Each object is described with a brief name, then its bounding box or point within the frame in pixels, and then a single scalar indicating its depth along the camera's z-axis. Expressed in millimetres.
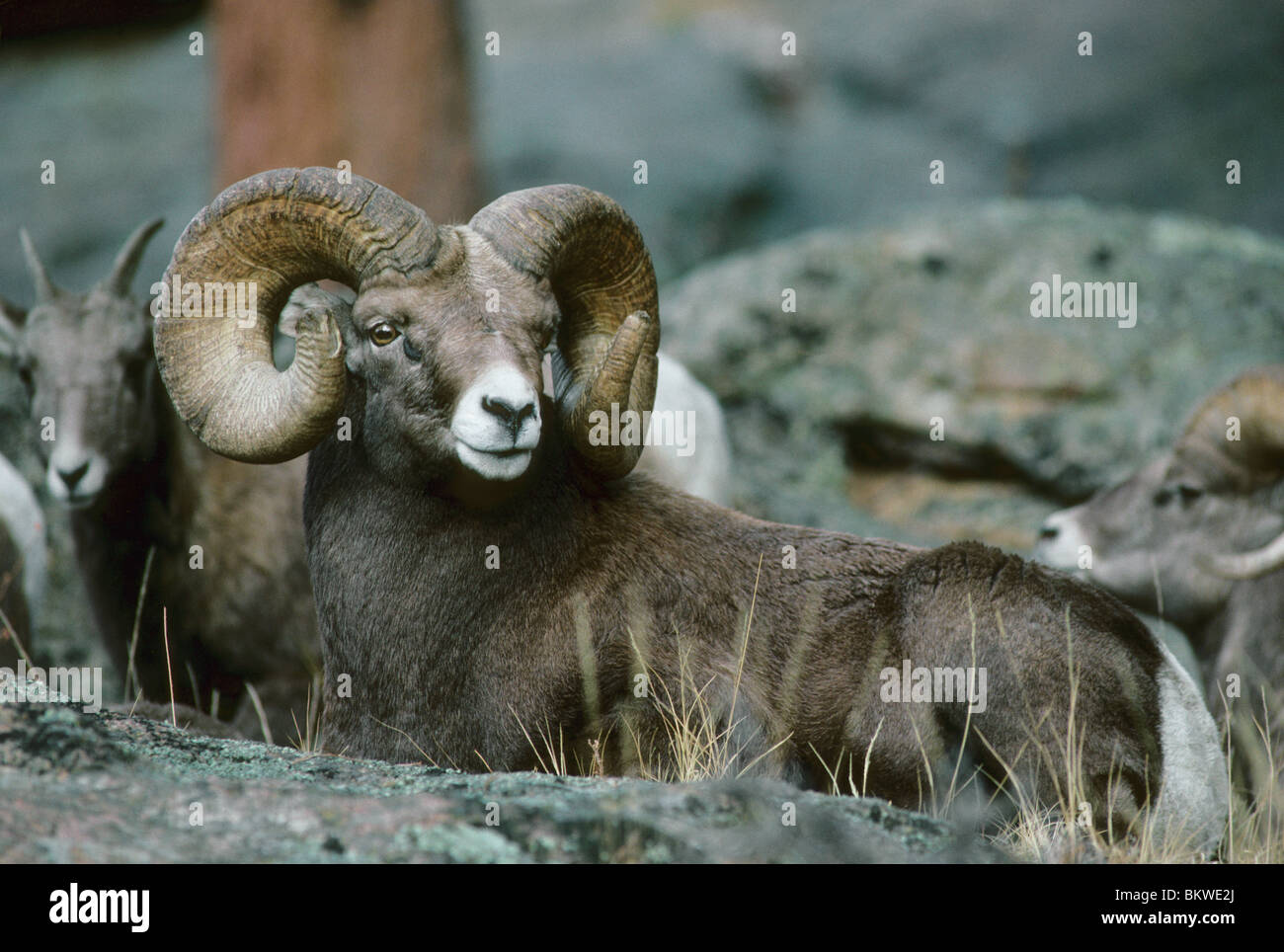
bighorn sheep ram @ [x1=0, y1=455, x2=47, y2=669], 13719
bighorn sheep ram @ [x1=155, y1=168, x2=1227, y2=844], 9820
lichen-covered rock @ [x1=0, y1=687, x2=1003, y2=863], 7121
